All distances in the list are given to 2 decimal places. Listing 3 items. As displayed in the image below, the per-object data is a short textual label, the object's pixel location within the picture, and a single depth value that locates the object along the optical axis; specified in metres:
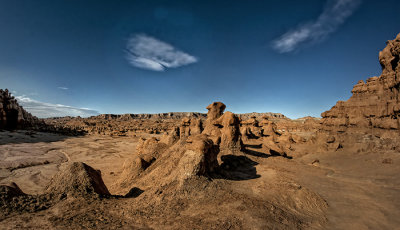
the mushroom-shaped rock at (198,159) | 5.67
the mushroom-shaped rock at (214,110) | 16.34
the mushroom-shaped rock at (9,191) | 3.70
